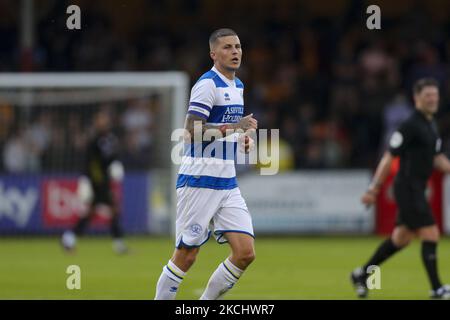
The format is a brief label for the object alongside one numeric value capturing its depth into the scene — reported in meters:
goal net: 20.72
